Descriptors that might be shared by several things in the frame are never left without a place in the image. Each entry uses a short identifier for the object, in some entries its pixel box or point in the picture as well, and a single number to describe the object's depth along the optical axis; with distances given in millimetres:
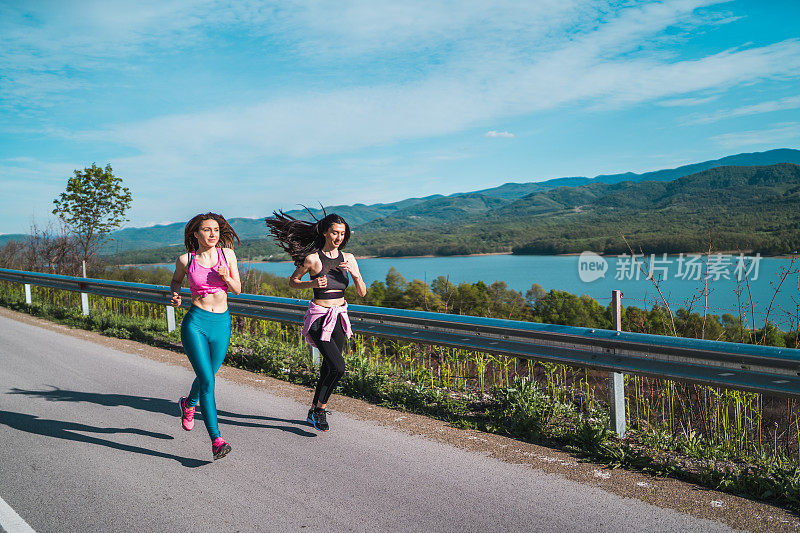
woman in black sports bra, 4891
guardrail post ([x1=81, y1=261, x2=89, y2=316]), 11711
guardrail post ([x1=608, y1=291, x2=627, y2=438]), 4336
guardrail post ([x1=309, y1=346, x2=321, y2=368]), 6926
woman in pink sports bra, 4316
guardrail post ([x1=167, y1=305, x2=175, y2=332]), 9695
